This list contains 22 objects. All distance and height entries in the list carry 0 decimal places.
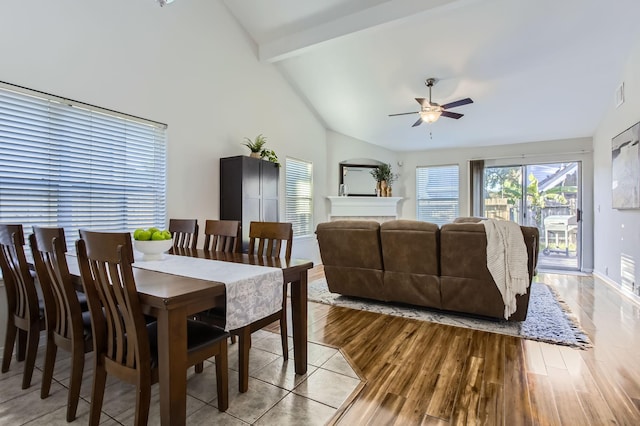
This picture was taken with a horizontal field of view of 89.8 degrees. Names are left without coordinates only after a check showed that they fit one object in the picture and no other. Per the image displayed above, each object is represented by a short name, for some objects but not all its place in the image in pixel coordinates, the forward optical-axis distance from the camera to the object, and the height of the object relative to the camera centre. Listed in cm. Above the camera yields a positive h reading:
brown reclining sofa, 302 -54
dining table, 136 -44
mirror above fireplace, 701 +73
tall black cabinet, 415 +30
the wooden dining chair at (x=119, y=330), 136 -55
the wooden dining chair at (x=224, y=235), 272 -20
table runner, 162 -38
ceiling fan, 416 +137
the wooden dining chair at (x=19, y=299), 192 -56
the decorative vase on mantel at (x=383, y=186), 711 +57
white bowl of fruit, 213 -20
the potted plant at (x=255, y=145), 451 +97
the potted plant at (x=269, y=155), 461 +84
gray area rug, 279 -107
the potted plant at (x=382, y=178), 712 +76
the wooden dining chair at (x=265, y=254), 199 -32
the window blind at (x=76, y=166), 256 +43
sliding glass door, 605 +19
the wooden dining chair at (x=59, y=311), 160 -54
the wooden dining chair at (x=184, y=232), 305 -20
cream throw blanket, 286 -43
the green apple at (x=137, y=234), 212 -15
